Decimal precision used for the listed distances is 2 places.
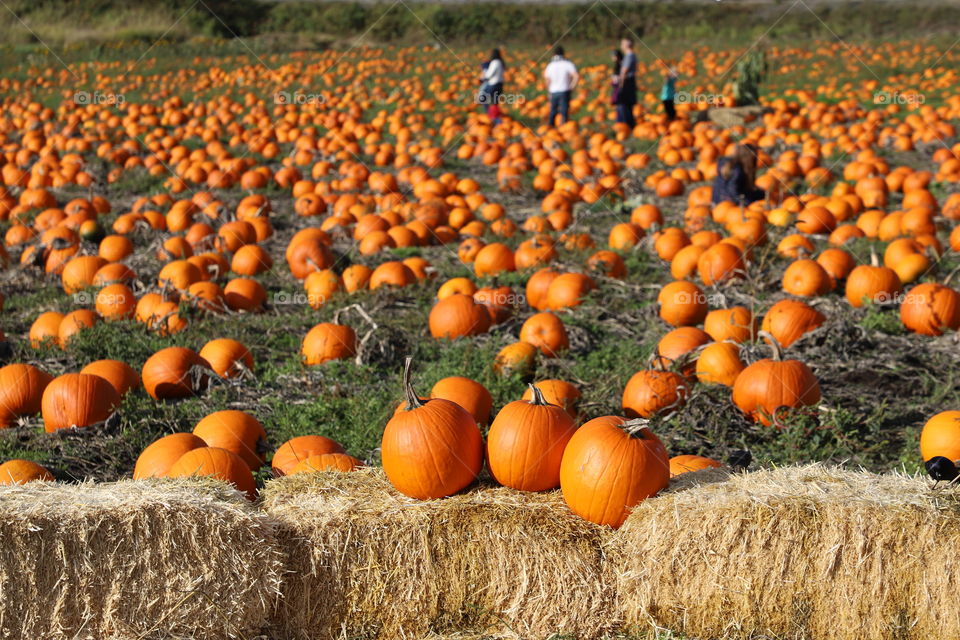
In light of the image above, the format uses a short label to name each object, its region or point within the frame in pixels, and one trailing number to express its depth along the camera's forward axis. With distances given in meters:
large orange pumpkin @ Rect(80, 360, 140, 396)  12.27
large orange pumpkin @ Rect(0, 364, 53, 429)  11.82
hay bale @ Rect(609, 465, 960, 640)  6.86
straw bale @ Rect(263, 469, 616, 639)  7.25
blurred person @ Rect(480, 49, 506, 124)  36.87
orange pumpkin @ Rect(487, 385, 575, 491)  7.74
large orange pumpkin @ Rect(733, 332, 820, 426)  10.73
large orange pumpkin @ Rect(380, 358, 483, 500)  7.62
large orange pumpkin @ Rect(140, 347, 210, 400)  12.34
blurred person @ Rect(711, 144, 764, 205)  21.23
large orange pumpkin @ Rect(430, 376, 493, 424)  10.52
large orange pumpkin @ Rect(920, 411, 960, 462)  9.39
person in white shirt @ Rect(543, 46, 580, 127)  34.50
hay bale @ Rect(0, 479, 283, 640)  6.60
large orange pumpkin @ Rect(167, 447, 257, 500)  8.55
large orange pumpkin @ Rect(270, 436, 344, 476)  9.47
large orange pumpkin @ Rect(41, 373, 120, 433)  11.23
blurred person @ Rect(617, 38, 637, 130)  33.48
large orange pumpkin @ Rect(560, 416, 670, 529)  7.41
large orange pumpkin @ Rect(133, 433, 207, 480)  9.24
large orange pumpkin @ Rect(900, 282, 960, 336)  13.51
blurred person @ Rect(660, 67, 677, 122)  33.37
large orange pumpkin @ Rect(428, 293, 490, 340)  14.27
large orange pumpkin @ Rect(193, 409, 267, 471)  10.05
